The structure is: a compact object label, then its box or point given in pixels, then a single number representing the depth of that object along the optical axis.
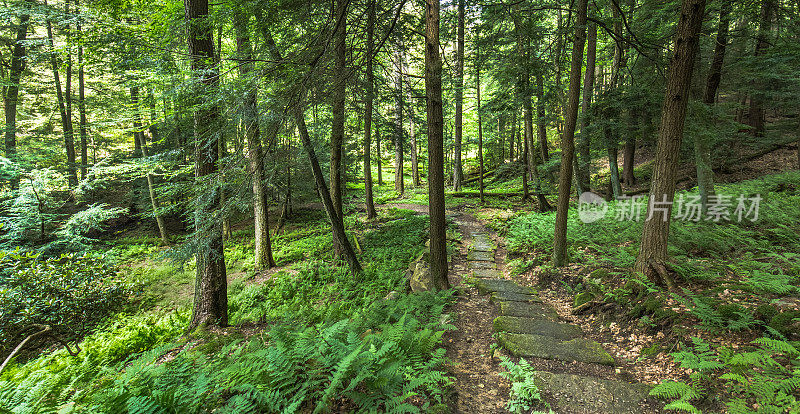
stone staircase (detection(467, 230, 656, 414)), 2.92
